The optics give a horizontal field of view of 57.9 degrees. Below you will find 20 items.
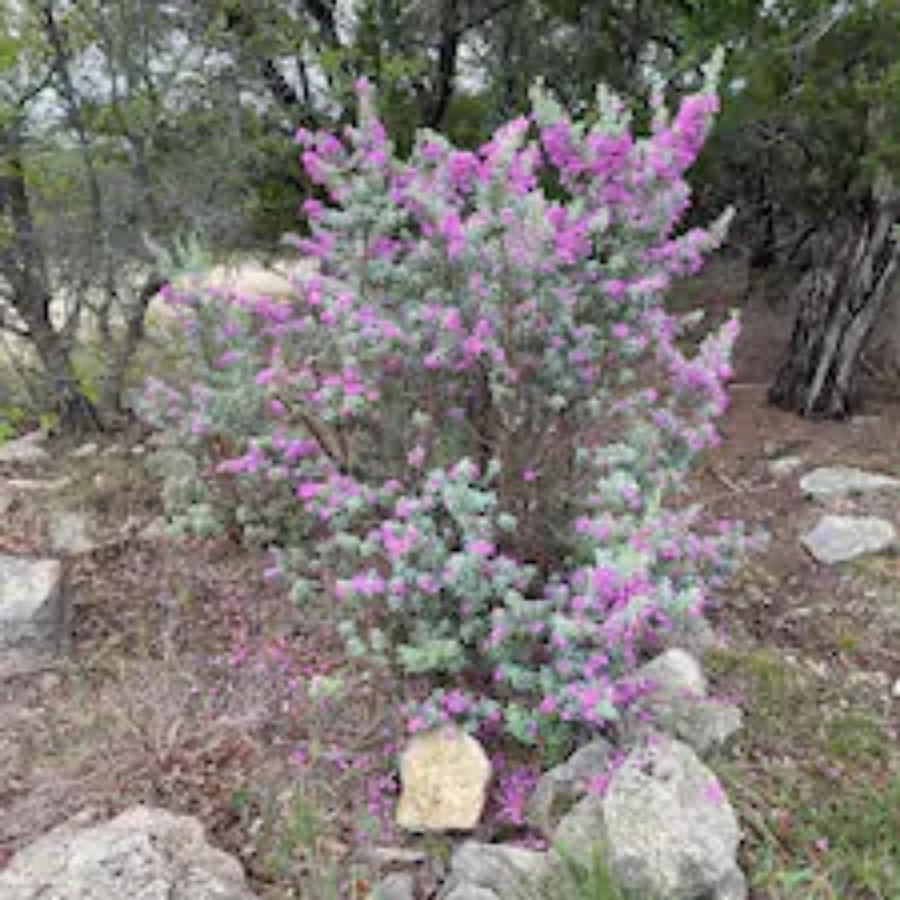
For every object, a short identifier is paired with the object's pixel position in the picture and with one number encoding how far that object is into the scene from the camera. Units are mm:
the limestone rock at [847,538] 3400
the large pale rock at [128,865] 1925
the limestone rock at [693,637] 2670
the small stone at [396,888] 1980
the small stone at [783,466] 4230
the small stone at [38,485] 4164
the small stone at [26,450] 4605
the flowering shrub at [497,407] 2172
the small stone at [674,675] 2316
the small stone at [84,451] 4602
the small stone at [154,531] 3718
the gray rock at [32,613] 2906
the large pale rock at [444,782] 2115
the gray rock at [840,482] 3914
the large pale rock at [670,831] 1797
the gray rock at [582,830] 1933
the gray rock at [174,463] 3445
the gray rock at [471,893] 1827
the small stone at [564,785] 2096
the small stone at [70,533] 3689
